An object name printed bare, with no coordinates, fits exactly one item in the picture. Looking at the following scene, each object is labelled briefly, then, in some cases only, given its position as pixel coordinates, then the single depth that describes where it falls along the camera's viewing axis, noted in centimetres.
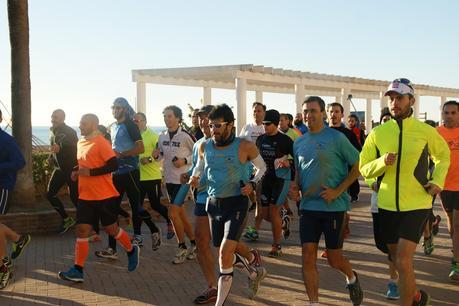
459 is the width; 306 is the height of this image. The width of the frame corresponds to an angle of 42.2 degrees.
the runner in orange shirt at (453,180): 686
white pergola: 2323
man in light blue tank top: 542
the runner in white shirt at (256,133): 916
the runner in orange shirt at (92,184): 681
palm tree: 1074
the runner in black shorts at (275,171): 819
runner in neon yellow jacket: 487
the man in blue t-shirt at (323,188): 523
